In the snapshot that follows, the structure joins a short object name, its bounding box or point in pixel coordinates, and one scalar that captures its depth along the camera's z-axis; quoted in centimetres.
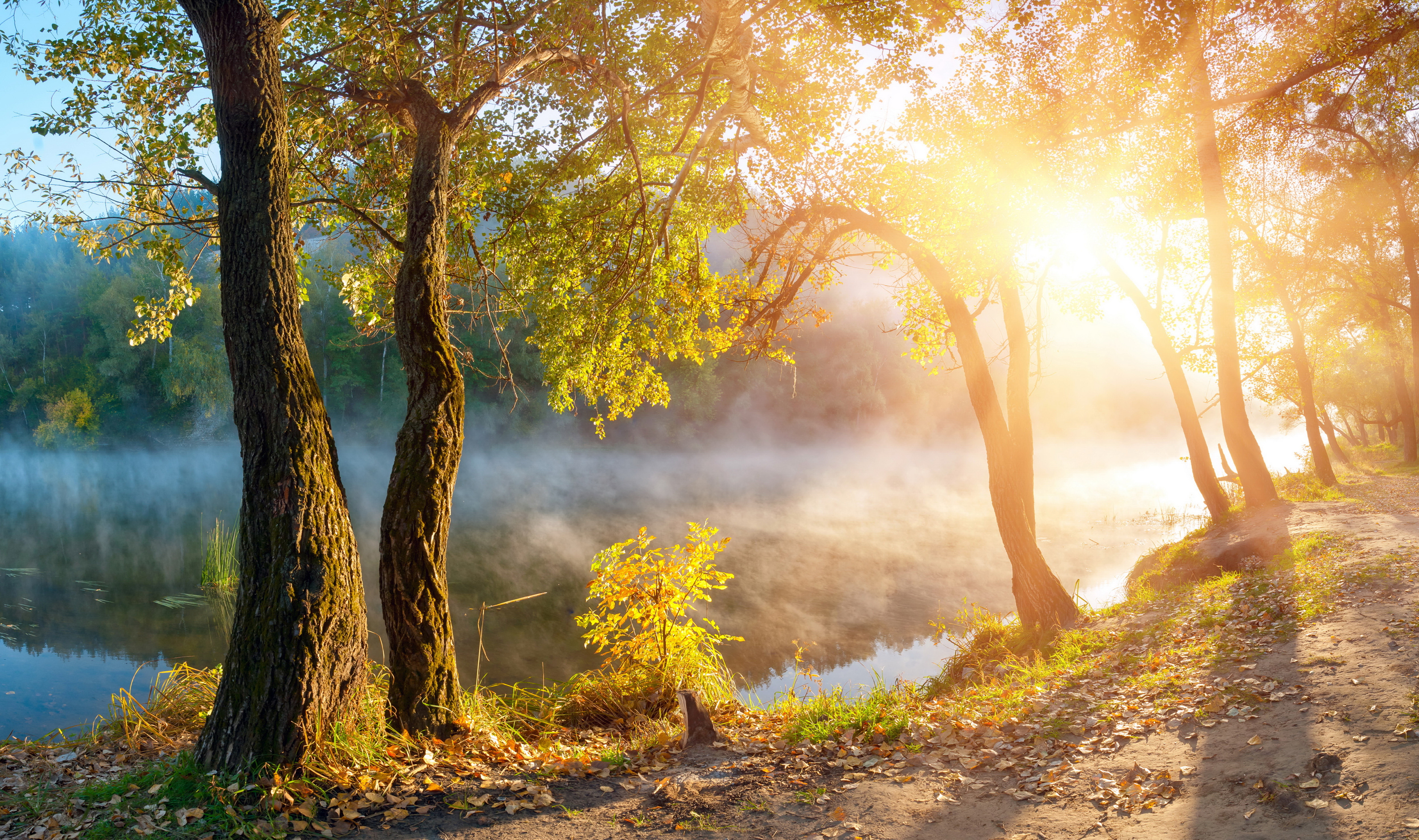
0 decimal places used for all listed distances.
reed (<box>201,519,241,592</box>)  1462
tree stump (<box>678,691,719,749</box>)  526
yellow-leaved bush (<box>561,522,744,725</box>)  655
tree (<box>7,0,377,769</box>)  383
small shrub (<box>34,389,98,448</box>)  4247
